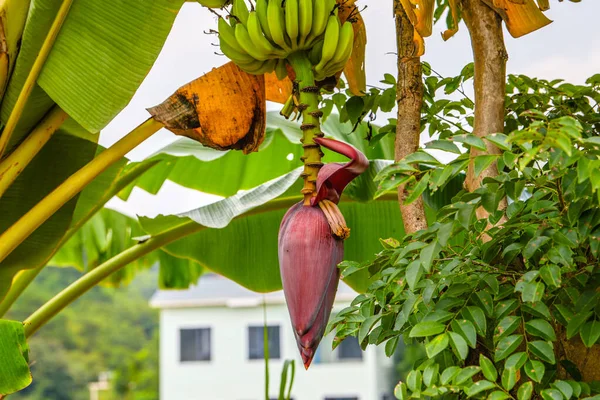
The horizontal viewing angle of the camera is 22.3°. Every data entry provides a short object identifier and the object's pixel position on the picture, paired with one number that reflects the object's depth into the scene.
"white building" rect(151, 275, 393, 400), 21.45
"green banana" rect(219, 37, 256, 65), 2.66
